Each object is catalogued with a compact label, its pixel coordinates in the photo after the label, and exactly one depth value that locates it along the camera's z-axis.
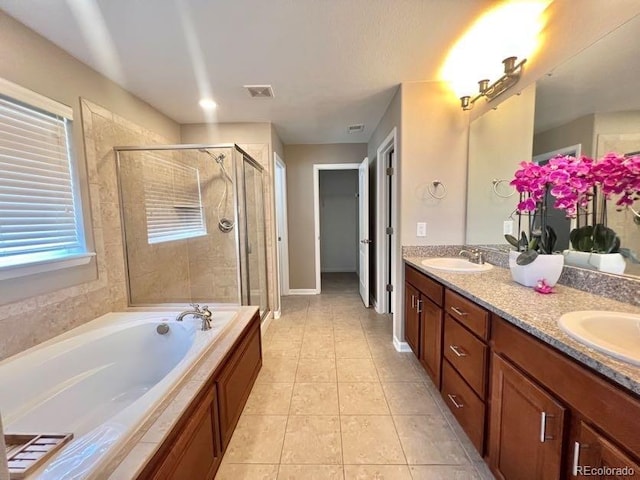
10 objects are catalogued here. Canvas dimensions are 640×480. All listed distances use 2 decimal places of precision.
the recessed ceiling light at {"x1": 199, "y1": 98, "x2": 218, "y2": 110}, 2.52
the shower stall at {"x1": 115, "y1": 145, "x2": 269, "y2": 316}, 2.33
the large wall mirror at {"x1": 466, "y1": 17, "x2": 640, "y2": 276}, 1.14
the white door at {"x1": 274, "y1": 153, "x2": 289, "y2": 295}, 3.79
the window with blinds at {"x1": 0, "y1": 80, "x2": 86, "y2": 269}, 1.40
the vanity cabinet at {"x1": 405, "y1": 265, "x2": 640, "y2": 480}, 0.67
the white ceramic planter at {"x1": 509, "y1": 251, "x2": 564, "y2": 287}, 1.28
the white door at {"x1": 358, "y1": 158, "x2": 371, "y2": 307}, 3.43
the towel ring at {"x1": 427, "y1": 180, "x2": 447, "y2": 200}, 2.30
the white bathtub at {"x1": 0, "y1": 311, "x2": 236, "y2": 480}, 0.85
